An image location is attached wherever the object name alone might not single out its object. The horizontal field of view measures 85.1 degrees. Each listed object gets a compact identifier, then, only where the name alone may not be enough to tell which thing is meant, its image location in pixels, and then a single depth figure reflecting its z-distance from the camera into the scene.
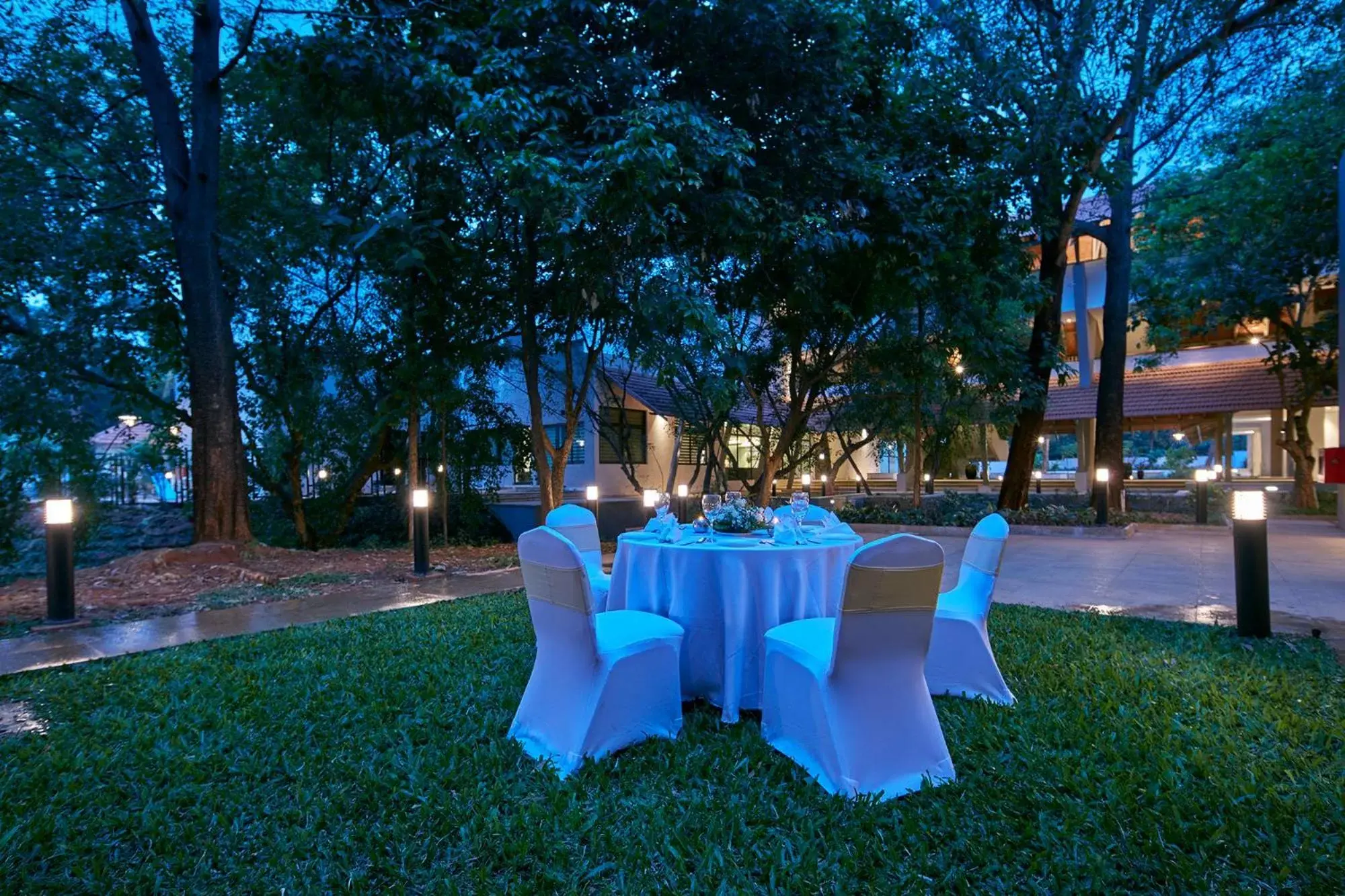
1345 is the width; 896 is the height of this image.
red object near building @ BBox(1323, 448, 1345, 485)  10.93
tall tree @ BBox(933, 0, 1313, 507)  9.39
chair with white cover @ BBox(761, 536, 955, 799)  2.75
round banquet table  3.65
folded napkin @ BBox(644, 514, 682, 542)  4.03
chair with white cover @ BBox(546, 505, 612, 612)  4.92
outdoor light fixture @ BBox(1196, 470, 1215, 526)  13.70
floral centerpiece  4.13
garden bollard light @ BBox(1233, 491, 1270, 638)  5.02
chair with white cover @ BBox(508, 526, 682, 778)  3.10
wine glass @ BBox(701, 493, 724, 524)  4.27
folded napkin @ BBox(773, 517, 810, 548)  3.86
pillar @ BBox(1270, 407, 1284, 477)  19.72
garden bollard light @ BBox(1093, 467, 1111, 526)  12.38
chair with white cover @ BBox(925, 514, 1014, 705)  3.88
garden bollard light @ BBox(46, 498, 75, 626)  5.71
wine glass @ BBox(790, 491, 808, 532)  4.19
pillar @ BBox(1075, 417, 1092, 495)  20.59
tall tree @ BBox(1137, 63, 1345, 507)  12.46
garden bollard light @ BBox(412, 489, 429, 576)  8.22
